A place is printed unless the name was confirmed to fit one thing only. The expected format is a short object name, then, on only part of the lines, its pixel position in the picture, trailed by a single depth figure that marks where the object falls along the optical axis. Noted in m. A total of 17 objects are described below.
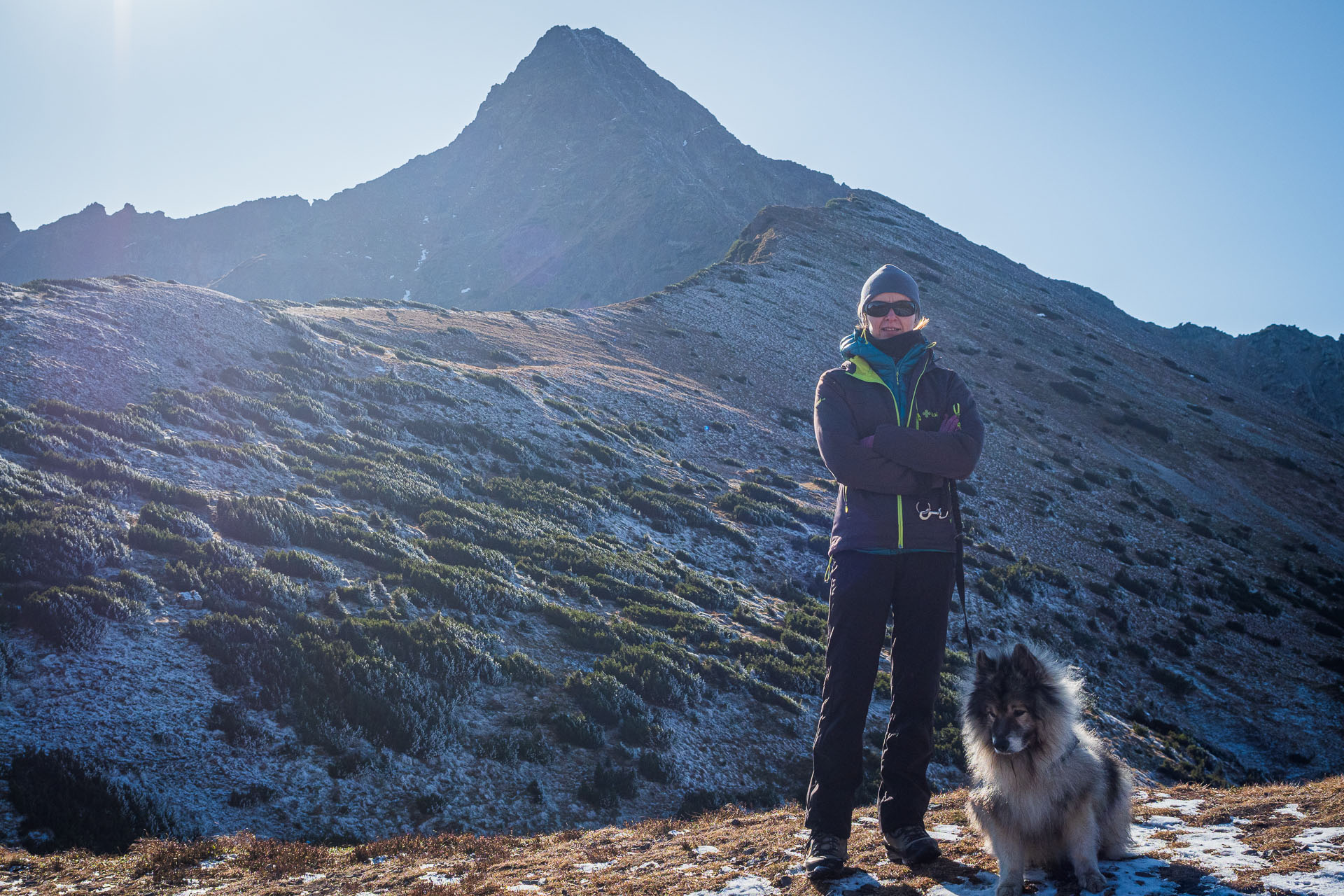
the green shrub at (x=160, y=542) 9.95
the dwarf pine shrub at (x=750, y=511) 20.14
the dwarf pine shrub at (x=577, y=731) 9.21
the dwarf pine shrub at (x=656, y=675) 10.69
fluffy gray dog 4.02
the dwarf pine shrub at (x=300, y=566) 10.59
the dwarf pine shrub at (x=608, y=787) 8.42
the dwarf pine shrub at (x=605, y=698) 9.86
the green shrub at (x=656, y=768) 9.14
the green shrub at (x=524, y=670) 10.09
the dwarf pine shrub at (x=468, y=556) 12.78
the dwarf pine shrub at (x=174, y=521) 10.49
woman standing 4.54
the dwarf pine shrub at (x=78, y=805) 6.12
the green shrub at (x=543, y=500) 16.69
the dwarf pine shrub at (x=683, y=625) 12.71
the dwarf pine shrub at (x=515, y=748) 8.59
